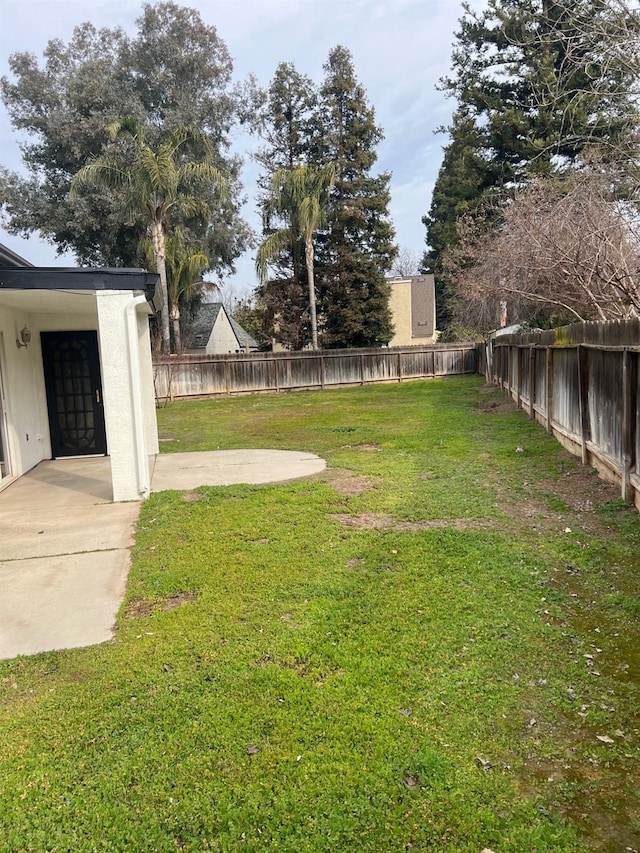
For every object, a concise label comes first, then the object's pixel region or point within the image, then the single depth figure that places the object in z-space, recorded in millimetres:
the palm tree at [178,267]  23609
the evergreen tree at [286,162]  28000
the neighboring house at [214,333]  33312
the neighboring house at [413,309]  38688
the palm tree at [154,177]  19031
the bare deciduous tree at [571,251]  9711
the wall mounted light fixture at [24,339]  8468
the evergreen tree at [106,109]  24875
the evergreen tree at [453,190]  26453
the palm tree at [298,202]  24172
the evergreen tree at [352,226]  28203
